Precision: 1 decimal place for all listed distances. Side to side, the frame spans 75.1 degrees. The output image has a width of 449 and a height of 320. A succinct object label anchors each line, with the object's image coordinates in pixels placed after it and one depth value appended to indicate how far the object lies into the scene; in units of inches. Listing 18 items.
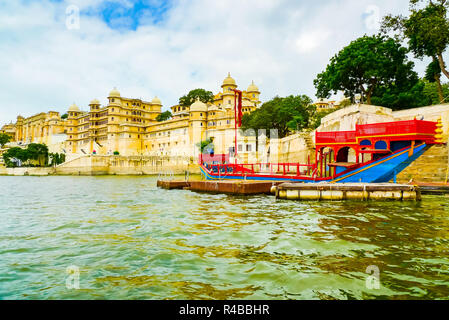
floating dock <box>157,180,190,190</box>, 962.1
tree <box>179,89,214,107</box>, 3043.8
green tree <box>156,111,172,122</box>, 3253.9
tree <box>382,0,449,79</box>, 992.2
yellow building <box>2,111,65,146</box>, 3823.8
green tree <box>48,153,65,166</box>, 2694.4
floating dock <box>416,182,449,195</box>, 696.4
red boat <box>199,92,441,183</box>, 632.4
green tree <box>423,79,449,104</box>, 1494.6
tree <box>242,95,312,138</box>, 1808.6
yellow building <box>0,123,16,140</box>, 5054.6
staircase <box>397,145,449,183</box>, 836.6
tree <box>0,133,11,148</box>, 3754.9
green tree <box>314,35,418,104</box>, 1179.3
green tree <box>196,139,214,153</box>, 2332.9
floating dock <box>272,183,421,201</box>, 593.0
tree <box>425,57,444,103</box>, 1156.9
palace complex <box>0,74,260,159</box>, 2524.6
